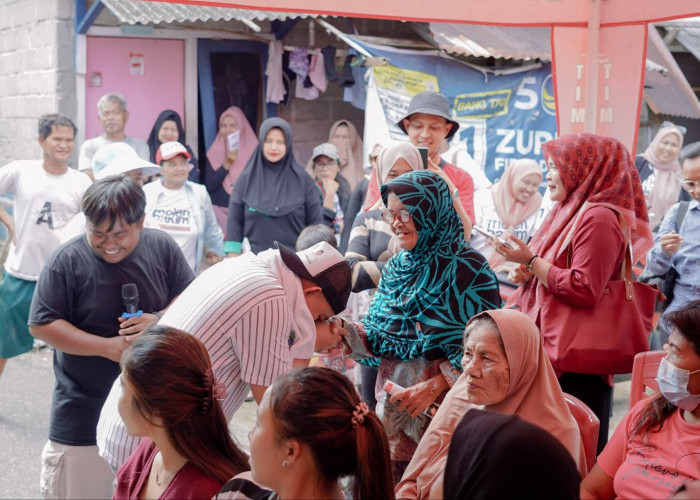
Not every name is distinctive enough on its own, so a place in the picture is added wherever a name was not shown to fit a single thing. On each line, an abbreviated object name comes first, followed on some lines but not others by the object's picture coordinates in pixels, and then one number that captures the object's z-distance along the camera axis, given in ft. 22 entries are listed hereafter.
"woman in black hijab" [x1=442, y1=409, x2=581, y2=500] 5.07
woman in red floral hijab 11.09
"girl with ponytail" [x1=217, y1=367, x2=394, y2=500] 6.30
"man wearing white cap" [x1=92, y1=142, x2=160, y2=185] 14.76
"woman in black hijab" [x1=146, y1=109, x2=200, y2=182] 23.89
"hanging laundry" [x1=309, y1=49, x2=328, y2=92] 27.71
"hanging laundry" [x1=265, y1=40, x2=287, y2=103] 28.02
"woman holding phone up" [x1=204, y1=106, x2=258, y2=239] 26.91
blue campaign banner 24.82
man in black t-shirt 10.82
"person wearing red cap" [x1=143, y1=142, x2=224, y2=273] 18.52
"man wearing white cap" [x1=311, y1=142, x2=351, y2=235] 22.75
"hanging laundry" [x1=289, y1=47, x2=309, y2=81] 27.84
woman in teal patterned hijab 9.78
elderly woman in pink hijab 8.41
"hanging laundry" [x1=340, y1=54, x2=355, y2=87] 27.58
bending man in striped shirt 8.53
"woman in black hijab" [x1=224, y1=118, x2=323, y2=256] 18.80
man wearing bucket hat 14.44
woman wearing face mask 8.54
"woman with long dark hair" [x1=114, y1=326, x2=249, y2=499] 7.50
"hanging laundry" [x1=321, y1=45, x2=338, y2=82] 27.78
